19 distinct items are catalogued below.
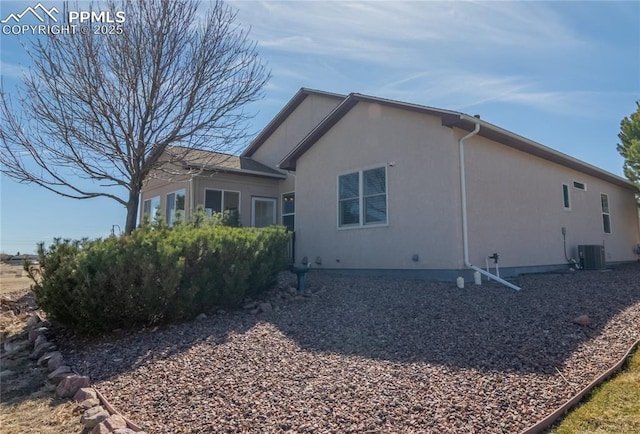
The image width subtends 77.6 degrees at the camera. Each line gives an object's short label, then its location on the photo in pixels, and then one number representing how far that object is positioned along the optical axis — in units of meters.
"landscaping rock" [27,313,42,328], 6.06
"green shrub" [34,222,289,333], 5.08
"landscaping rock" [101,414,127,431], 3.04
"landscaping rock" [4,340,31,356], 5.27
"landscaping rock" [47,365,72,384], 4.18
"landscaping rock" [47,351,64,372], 4.51
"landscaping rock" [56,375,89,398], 3.85
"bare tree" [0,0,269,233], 7.12
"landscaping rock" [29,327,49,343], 5.56
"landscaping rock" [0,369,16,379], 4.50
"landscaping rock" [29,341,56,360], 4.99
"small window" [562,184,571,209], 11.78
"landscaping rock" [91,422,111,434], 3.00
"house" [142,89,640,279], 8.34
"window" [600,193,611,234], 14.03
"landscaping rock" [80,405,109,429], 3.19
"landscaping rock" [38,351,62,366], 4.71
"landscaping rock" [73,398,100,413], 3.48
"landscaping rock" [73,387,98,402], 3.65
